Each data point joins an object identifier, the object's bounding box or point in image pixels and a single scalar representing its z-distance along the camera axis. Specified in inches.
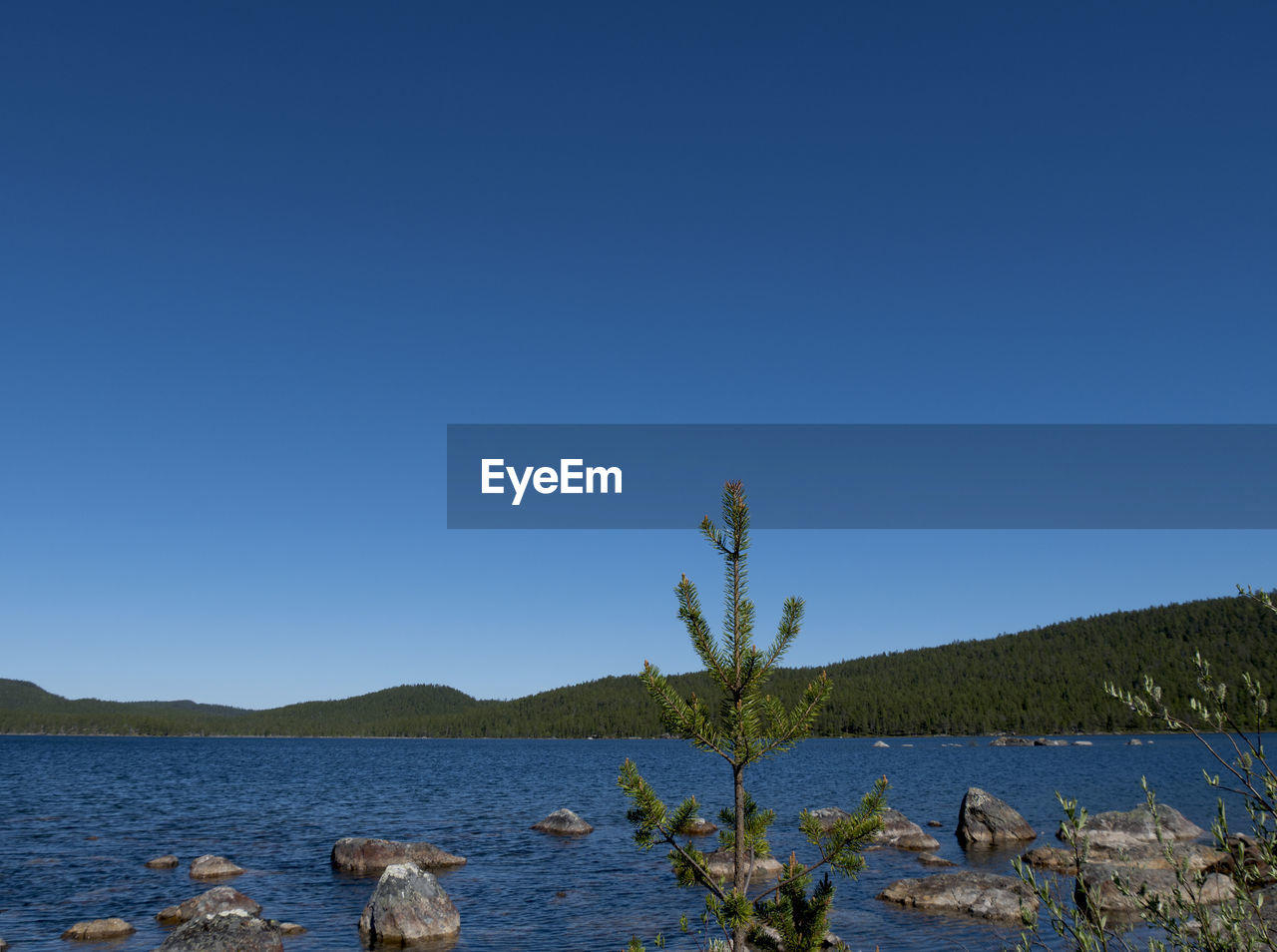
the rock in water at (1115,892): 837.2
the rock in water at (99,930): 901.8
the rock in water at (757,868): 1032.2
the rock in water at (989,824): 1470.2
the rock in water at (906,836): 1428.4
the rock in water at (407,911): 898.1
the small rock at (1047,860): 1113.4
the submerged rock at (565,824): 1726.1
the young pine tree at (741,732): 273.9
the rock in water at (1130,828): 1204.4
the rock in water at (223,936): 750.5
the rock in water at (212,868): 1246.9
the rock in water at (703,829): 1588.3
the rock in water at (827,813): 1347.4
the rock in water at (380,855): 1294.3
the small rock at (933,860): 1285.7
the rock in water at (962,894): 954.1
